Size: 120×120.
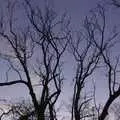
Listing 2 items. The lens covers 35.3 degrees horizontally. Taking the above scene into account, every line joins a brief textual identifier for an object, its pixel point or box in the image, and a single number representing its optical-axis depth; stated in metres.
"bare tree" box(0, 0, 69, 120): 12.43
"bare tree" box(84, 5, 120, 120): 10.12
